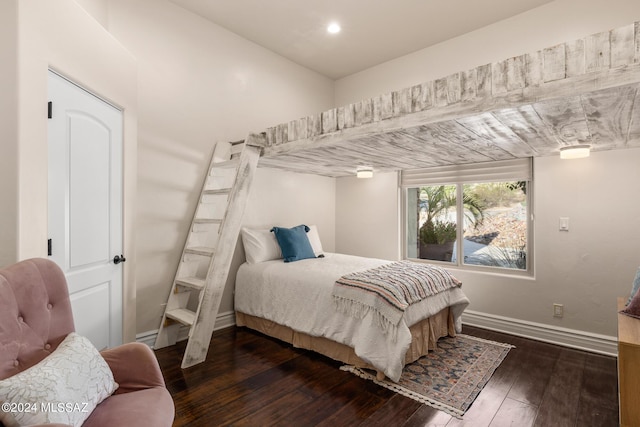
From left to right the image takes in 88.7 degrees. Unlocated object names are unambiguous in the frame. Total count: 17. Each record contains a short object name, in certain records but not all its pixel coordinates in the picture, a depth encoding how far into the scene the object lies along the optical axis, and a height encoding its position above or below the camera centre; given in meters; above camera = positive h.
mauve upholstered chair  1.21 -0.52
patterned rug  2.13 -1.19
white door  1.83 +0.08
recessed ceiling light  3.41 +1.99
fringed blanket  2.32 -0.59
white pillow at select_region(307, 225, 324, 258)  4.05 -0.32
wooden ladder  2.60 -0.29
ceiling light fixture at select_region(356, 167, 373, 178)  3.90 +0.52
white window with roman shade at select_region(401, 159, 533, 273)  3.44 +0.00
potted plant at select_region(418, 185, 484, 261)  3.81 -0.07
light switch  3.03 -0.08
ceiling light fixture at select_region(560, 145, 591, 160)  2.64 +0.51
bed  2.34 -0.85
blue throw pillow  3.58 -0.32
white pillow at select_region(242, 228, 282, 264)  3.54 -0.34
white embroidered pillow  1.02 -0.60
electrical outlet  3.05 -0.90
